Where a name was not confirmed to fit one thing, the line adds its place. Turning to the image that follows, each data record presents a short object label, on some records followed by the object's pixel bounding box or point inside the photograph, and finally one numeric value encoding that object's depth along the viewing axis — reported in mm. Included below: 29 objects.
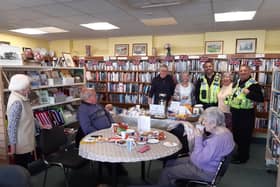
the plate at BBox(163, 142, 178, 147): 2016
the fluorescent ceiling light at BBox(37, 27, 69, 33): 4856
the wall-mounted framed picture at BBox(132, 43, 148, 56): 5669
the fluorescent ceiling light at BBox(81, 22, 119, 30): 4379
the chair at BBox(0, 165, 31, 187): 1331
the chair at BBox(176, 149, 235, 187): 1737
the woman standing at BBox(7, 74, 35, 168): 2209
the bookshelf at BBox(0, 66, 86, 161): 2631
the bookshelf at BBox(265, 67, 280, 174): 2887
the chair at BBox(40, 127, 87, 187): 2235
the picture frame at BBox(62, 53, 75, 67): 4015
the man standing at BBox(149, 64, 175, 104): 3929
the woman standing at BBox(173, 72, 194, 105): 3607
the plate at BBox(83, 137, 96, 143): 2111
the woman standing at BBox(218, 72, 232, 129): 3404
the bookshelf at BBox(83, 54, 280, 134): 4398
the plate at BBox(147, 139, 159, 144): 2074
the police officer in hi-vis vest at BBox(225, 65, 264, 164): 3082
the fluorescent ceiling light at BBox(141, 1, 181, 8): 2947
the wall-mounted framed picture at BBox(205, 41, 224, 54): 5055
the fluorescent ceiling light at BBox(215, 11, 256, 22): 3529
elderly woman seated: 1744
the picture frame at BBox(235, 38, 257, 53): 4836
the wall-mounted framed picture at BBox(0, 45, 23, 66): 2719
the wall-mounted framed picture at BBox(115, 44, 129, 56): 5824
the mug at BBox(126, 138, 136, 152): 1897
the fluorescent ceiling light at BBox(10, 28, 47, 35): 5014
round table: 1728
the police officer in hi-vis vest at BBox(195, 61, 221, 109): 3518
